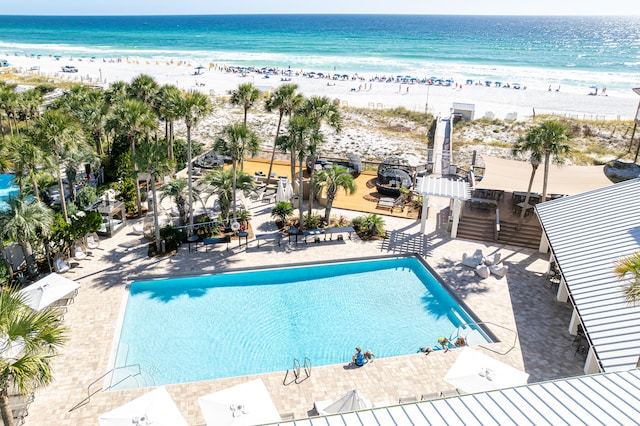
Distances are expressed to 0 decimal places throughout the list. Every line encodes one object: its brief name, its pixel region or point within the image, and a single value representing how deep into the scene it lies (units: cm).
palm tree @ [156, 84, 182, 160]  2189
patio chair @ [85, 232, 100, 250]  2316
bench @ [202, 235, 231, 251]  2408
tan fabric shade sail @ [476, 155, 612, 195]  2562
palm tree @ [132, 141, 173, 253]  2131
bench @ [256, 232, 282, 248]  2455
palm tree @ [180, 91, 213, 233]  2177
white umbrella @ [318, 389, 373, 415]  1263
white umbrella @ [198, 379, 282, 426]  1195
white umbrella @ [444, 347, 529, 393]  1366
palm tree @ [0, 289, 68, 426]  880
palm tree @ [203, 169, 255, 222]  2462
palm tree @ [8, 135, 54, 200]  1994
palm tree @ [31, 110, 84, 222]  2081
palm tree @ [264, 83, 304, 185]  2875
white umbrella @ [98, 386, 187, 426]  1191
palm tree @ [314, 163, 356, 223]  2498
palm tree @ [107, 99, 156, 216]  2336
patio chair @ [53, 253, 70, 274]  2075
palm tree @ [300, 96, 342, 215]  2539
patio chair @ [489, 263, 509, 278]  2181
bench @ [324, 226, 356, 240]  2497
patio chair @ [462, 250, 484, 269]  2259
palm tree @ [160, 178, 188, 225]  2381
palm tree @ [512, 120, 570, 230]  2377
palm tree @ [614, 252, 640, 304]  1009
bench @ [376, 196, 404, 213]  2939
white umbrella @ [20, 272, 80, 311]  1723
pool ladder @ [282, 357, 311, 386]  1512
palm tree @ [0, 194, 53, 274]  1844
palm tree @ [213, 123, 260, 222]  2325
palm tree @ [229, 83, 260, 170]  2875
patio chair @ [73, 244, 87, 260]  2205
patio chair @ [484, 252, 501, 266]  2259
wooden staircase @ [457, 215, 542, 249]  2552
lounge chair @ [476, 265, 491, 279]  2166
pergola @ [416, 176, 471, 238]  2473
